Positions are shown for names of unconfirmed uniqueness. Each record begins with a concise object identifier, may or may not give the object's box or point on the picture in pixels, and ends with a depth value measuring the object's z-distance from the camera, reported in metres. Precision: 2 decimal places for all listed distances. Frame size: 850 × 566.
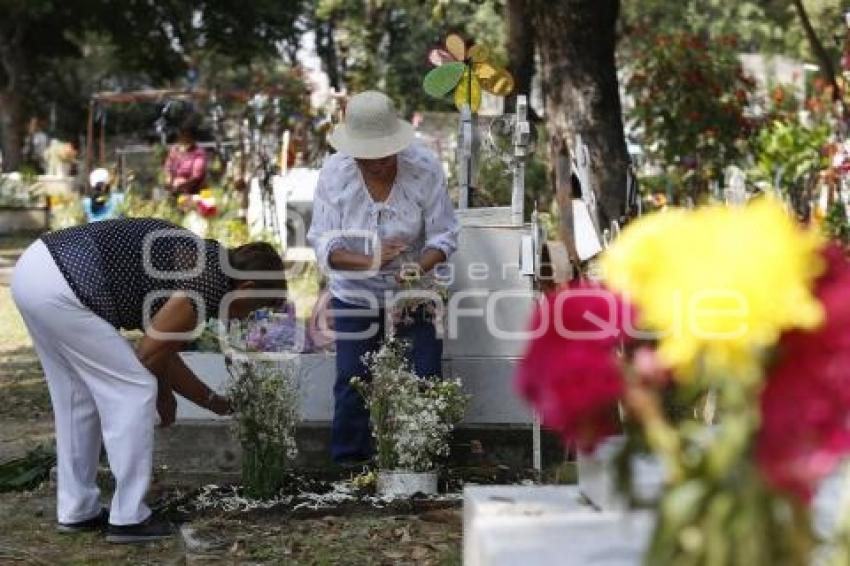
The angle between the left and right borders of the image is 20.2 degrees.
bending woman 8.85
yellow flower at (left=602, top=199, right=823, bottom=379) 3.60
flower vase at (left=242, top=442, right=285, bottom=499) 9.96
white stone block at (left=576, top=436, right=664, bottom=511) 4.28
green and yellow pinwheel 12.14
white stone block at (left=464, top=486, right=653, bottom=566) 4.32
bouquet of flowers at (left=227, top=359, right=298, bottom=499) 9.92
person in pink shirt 26.61
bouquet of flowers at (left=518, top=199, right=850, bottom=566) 3.59
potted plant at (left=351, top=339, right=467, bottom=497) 9.88
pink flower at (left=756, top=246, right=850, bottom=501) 3.54
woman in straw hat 10.32
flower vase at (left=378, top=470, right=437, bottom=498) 9.95
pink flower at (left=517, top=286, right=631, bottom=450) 3.75
